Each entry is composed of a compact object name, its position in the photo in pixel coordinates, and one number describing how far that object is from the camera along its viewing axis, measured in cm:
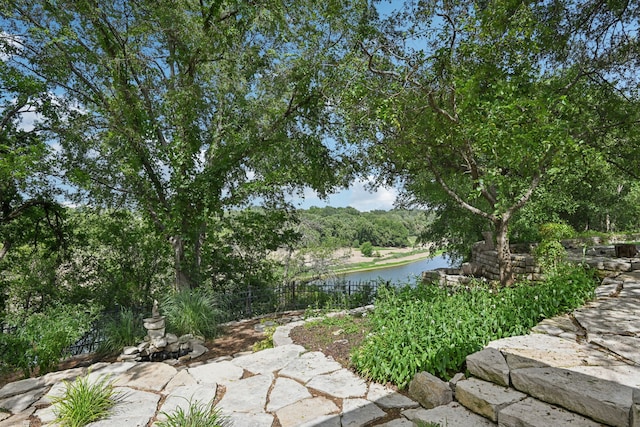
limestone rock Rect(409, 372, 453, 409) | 224
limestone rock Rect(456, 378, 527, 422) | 199
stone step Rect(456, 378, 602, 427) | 177
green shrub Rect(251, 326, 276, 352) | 444
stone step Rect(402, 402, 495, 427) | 196
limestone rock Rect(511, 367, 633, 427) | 166
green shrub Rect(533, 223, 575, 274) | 531
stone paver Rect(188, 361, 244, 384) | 304
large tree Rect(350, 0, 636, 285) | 405
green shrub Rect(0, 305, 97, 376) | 377
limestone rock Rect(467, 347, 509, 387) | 219
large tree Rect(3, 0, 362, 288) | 580
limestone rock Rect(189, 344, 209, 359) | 447
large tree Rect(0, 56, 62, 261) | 567
